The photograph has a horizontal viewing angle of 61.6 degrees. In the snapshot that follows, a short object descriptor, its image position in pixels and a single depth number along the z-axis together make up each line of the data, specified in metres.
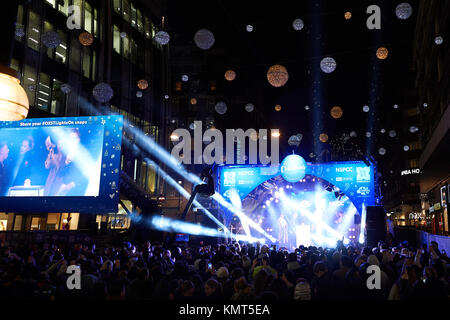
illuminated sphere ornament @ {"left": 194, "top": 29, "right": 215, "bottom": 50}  13.82
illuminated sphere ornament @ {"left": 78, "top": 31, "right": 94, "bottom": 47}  17.63
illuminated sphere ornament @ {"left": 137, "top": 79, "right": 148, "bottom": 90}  24.02
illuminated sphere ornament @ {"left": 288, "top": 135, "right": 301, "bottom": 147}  21.18
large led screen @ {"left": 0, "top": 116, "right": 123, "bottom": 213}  15.58
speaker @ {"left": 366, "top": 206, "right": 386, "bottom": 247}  19.95
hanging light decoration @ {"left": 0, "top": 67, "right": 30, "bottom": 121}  3.28
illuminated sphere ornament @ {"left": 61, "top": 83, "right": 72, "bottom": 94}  23.52
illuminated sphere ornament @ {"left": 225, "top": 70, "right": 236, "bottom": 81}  22.11
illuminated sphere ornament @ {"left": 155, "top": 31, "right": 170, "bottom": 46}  14.43
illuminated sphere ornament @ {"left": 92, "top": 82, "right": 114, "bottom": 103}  16.66
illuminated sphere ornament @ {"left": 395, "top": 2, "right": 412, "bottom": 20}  11.59
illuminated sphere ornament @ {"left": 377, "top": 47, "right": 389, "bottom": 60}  13.87
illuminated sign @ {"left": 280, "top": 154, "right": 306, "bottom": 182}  20.05
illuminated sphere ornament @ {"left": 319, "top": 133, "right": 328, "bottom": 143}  30.12
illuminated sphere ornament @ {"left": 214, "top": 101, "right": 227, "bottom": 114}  38.42
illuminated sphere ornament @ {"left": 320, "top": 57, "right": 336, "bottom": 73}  12.70
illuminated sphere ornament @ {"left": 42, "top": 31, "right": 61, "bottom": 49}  13.89
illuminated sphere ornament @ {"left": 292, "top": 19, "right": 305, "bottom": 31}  14.54
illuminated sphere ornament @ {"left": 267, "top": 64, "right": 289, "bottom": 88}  12.37
